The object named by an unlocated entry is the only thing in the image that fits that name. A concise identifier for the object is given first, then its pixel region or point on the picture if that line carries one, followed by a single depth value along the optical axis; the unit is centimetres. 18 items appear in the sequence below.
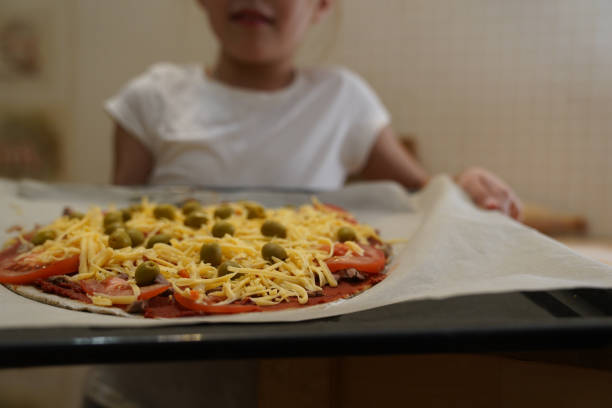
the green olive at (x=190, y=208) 118
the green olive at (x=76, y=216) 112
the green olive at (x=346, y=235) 102
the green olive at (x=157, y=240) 93
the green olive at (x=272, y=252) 86
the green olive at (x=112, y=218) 105
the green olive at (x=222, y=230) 97
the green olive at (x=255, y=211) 114
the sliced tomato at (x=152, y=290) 73
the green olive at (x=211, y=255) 84
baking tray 50
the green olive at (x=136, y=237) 94
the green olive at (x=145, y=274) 76
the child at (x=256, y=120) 168
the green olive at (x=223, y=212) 112
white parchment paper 64
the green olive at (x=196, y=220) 106
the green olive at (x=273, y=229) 98
